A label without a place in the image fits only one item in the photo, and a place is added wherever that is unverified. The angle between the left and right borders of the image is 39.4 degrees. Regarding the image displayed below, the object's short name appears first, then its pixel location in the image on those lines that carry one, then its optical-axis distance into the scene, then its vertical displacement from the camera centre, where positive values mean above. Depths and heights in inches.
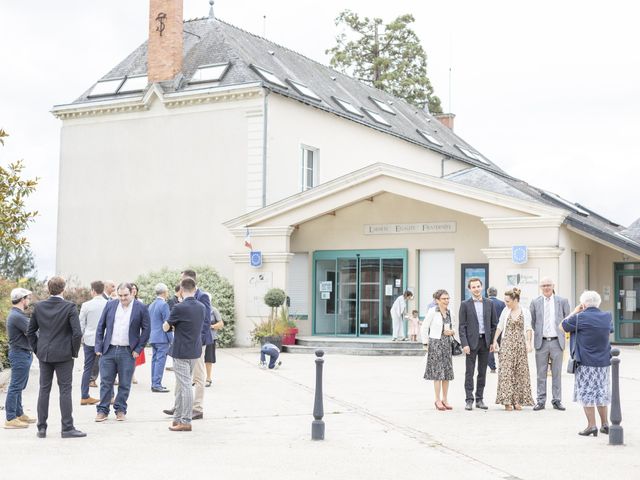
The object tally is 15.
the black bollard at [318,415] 381.1 -45.8
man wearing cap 408.5 -24.8
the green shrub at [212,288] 967.0 +19.2
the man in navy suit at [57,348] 384.8 -18.8
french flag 985.1 +72.3
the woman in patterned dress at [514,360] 479.8 -26.7
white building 920.3 +116.7
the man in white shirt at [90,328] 489.1 -13.0
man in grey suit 489.4 -12.2
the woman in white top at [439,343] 473.0 -18.3
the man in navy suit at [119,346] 431.5 -19.9
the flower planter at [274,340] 871.1 -32.1
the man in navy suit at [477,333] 488.1 -12.9
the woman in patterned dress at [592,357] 391.5 -20.5
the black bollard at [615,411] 368.2 -41.0
